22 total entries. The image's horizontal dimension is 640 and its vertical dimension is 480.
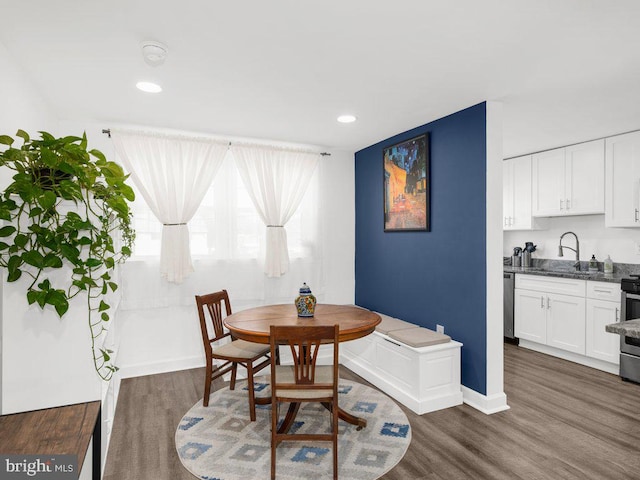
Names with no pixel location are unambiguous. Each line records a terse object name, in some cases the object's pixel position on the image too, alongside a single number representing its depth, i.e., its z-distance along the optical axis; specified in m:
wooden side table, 1.19
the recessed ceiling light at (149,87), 2.73
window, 3.82
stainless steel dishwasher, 4.94
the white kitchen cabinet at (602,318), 3.88
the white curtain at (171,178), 3.70
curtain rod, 3.60
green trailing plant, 1.51
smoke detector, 2.13
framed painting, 3.70
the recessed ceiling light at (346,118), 3.48
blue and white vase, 3.03
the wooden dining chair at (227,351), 2.97
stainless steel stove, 3.64
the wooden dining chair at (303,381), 2.21
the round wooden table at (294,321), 2.61
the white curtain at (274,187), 4.20
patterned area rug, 2.29
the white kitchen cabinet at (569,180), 4.31
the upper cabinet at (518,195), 5.07
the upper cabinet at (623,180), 3.97
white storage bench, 3.06
